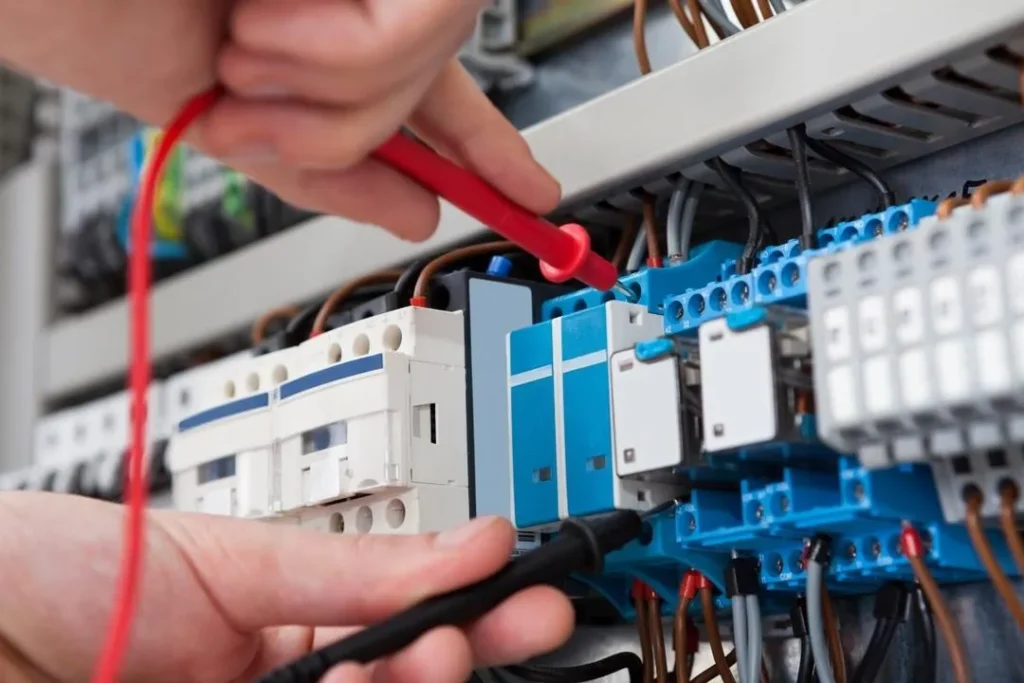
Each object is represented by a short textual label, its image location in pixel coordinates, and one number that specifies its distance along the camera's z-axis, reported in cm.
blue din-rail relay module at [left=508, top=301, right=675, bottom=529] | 67
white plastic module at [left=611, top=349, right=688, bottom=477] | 65
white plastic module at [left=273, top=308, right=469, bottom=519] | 69
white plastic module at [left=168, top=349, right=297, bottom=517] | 74
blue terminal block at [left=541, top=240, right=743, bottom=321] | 69
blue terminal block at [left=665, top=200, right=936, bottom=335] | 64
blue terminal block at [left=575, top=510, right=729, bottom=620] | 67
